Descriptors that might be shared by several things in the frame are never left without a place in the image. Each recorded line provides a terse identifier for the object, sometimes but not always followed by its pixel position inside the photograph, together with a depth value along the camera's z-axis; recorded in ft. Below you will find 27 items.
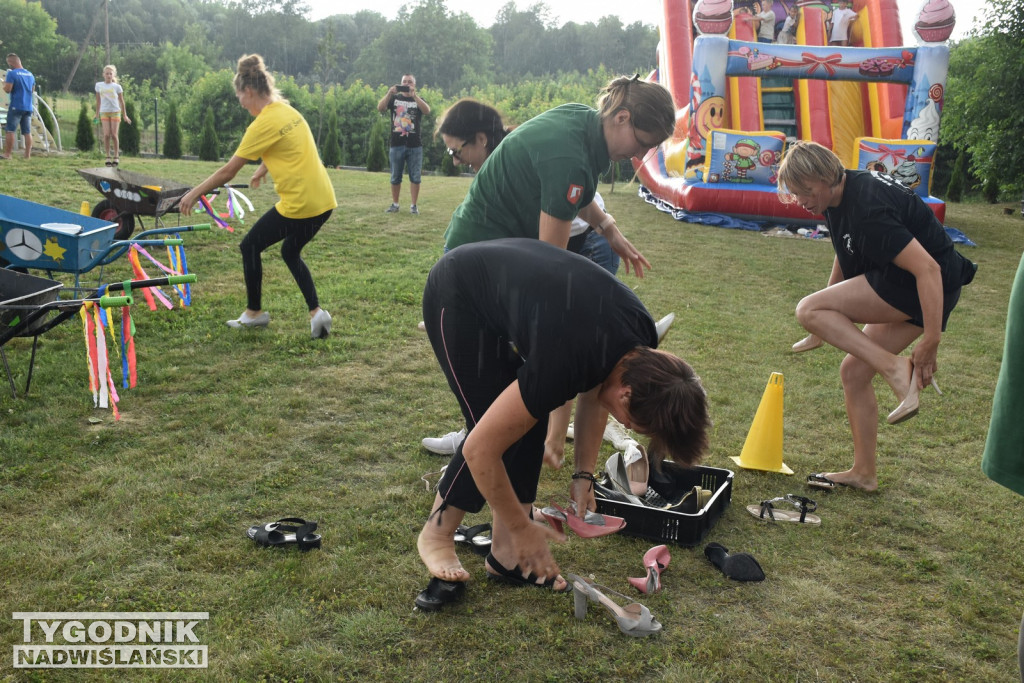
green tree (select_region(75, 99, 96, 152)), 55.62
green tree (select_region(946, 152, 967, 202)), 70.28
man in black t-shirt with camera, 37.73
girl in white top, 48.08
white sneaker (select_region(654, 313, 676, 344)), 10.29
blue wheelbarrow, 17.31
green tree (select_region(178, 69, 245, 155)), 93.61
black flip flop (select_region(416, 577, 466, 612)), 9.08
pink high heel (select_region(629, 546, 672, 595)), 9.70
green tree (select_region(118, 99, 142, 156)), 60.76
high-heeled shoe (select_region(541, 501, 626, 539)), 9.29
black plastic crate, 10.80
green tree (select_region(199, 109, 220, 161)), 66.33
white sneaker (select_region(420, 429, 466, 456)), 13.47
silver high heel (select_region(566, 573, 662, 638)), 8.84
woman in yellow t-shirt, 18.01
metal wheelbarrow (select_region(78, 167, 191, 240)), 24.79
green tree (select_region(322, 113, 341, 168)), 73.36
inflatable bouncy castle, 41.93
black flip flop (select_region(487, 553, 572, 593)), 9.65
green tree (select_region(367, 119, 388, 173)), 73.36
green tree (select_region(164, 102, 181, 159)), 65.72
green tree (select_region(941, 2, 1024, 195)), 54.80
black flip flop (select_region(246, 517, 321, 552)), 10.17
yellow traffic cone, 13.75
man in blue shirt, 42.73
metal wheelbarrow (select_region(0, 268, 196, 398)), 12.09
